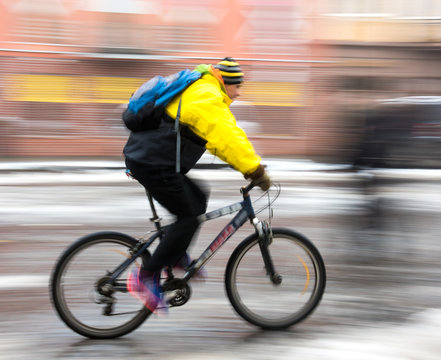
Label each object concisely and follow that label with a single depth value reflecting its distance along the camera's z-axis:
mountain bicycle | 8.90
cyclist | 8.31
